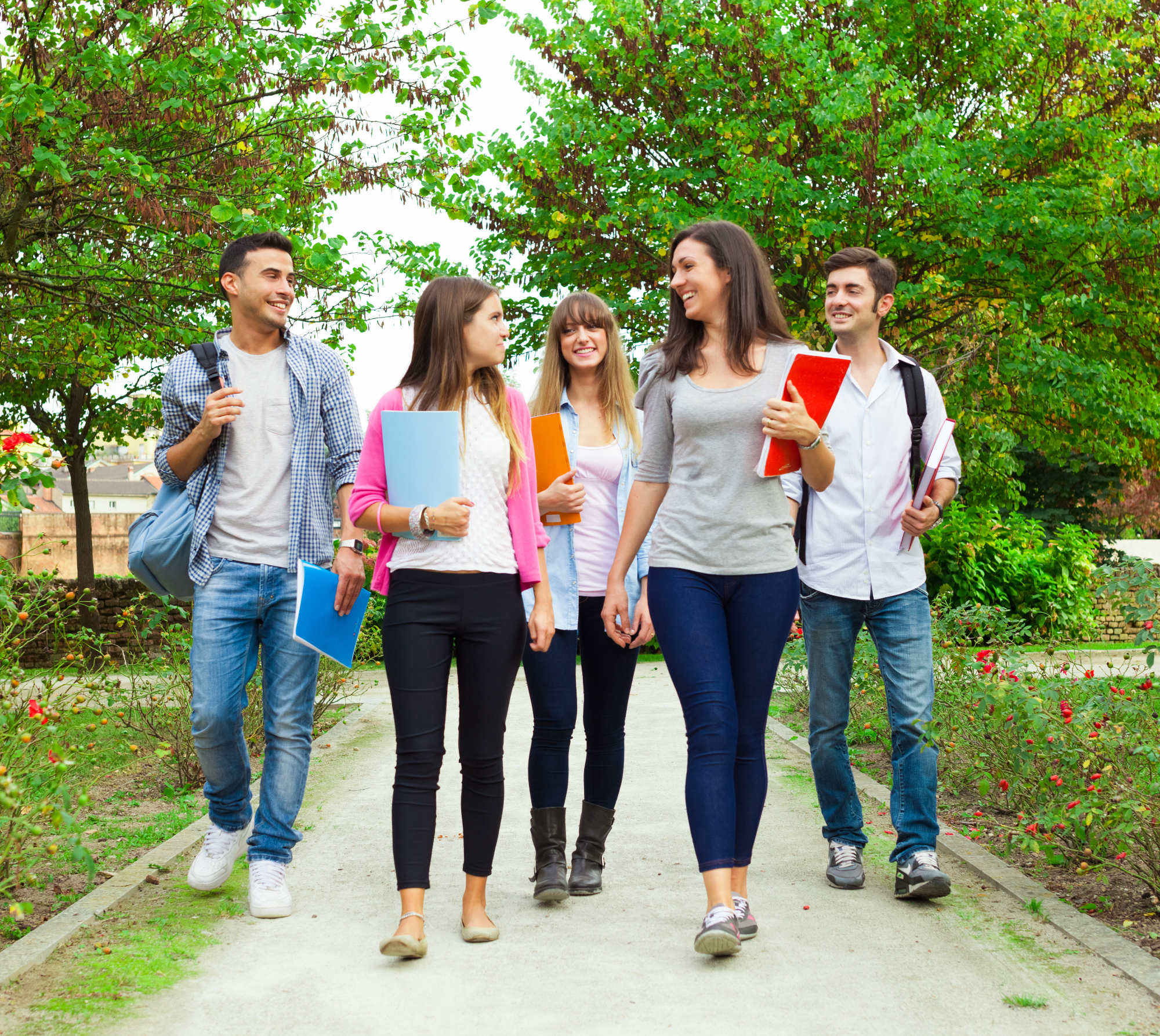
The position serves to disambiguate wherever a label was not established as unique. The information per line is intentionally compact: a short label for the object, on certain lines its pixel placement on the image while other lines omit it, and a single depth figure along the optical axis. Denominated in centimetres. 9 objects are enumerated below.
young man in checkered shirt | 410
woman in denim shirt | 423
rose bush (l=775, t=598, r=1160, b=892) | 396
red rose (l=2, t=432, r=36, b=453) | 477
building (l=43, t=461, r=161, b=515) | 9225
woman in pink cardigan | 357
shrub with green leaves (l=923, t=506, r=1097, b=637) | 1569
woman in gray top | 359
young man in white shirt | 425
